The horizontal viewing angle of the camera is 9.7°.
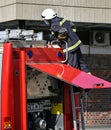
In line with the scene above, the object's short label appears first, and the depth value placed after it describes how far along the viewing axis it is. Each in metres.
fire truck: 8.76
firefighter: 9.78
